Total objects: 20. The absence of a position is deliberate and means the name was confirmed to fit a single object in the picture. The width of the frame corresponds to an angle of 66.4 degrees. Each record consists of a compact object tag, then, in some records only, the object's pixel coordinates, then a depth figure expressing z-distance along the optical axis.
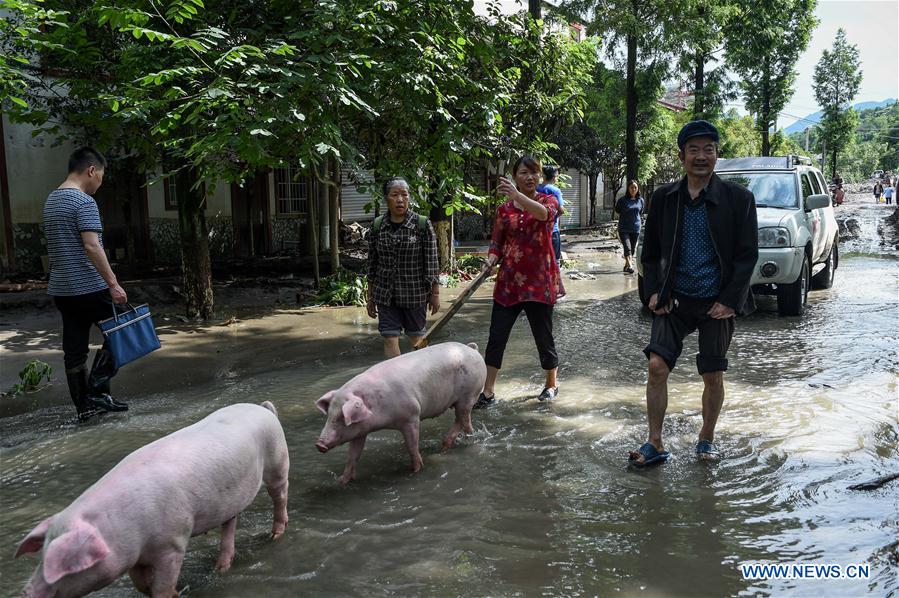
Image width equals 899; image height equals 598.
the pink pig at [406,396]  4.12
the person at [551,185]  8.70
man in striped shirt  5.49
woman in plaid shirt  5.83
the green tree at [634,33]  20.11
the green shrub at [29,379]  6.80
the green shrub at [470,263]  15.41
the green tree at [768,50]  26.03
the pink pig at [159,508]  2.53
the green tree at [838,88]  50.25
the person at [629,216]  14.67
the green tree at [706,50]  20.36
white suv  9.16
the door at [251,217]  17.69
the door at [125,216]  15.26
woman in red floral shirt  5.64
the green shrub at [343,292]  11.80
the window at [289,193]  18.73
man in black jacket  4.36
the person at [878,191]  49.13
